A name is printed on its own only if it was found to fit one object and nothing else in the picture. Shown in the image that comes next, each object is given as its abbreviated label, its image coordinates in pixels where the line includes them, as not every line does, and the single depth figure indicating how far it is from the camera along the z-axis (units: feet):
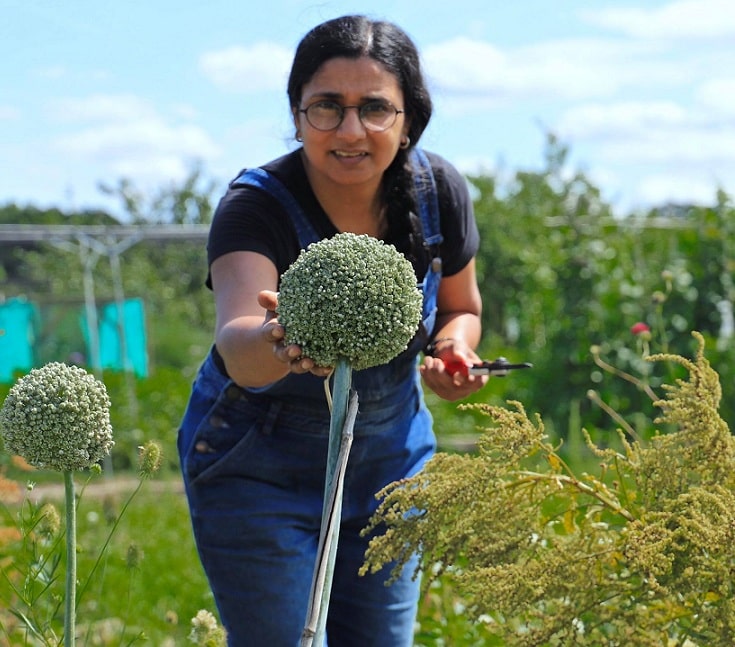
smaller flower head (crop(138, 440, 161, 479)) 7.55
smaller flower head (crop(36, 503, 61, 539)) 8.04
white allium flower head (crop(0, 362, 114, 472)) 7.18
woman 8.64
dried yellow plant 7.55
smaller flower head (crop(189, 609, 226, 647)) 8.26
